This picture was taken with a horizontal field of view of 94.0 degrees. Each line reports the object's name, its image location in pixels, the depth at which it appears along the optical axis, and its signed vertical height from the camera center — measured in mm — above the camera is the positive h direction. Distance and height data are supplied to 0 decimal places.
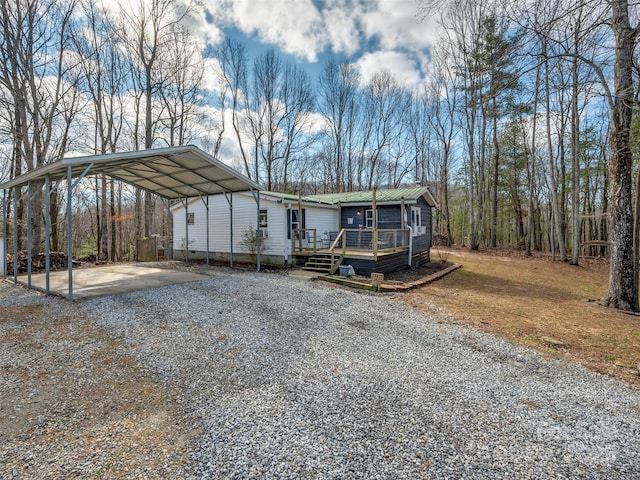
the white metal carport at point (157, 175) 7145 +2209
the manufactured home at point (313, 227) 11586 +442
